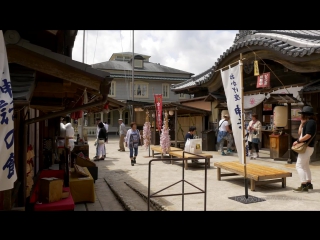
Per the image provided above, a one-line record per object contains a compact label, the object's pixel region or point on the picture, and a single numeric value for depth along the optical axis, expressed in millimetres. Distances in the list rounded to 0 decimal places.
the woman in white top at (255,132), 13148
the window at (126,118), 36969
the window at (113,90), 34719
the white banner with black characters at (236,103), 6641
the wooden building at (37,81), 3990
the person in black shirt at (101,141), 13280
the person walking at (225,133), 15070
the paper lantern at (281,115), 11852
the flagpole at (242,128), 6585
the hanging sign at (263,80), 13891
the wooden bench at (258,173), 7164
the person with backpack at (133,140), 11959
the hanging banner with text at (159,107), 14055
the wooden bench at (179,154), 10586
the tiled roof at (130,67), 34531
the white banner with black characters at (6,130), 3019
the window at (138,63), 36375
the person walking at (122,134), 16922
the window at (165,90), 36922
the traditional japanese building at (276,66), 11570
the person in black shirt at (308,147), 7035
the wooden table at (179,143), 18450
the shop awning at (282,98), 11289
